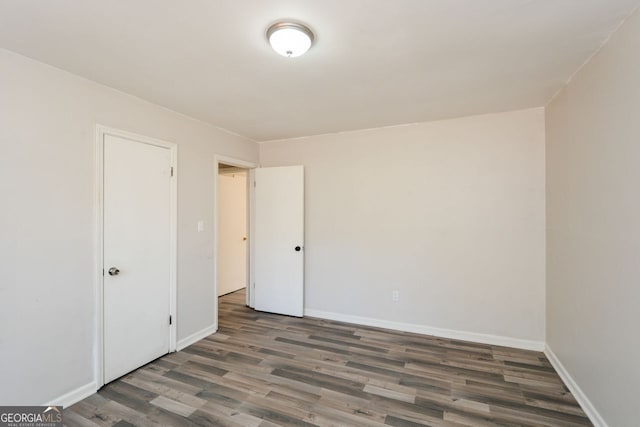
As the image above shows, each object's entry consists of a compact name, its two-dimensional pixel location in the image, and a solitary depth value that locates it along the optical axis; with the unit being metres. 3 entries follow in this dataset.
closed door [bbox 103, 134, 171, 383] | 2.48
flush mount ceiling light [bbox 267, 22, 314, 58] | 1.63
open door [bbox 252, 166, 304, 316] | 4.07
